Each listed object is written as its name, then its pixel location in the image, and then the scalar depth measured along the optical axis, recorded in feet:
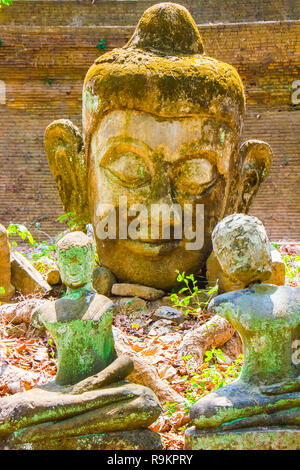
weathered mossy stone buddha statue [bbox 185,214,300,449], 7.75
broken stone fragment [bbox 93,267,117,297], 15.60
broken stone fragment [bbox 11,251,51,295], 17.04
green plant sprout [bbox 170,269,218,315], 14.14
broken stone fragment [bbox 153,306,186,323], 14.67
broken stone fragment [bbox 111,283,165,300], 15.38
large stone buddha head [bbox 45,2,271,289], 14.49
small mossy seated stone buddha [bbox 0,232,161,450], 7.93
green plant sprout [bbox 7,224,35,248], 16.97
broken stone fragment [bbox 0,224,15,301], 16.53
